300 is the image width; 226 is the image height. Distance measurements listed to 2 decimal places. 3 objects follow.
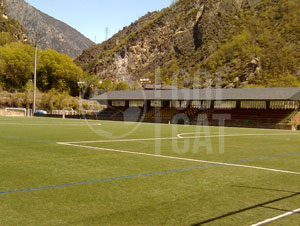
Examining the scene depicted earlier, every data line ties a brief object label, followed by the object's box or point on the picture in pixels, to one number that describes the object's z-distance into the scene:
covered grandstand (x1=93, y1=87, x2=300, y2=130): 39.22
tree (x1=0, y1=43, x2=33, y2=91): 94.06
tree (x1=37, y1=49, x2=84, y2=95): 102.19
